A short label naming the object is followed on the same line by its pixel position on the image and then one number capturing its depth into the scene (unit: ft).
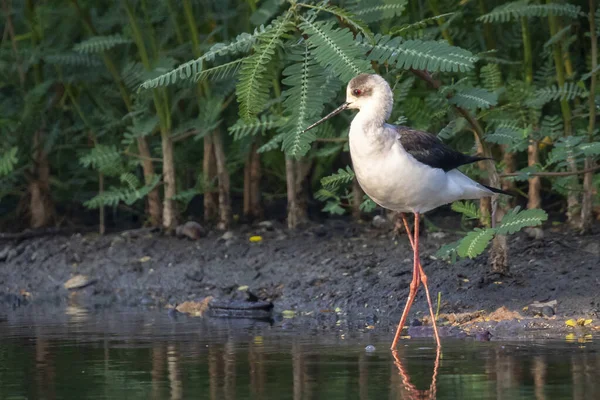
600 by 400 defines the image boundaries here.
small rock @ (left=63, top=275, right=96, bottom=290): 65.10
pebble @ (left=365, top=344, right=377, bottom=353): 42.67
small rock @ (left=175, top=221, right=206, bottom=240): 66.59
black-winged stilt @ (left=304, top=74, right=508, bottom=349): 46.68
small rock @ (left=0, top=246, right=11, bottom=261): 69.56
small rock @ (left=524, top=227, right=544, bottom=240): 58.44
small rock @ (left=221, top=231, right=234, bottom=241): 65.62
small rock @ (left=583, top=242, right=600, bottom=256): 54.95
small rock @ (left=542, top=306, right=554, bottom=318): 49.10
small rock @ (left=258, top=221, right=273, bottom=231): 67.51
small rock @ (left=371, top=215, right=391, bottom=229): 64.69
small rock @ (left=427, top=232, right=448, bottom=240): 61.53
